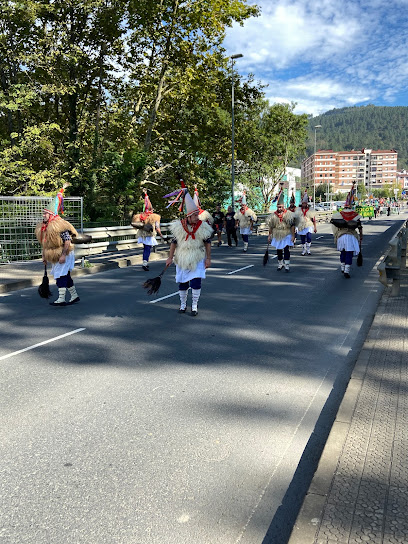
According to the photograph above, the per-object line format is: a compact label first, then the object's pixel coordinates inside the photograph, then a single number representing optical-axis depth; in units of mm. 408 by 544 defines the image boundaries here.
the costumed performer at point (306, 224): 18156
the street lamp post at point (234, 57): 30188
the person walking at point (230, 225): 22389
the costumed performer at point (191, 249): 8359
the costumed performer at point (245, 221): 20938
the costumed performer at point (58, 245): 9102
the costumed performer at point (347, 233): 12211
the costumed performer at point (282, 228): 13617
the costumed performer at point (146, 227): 14570
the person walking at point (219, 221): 23578
